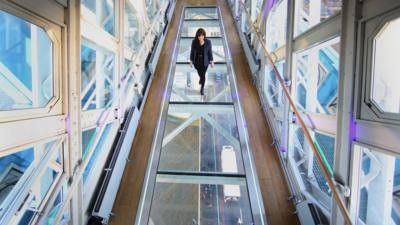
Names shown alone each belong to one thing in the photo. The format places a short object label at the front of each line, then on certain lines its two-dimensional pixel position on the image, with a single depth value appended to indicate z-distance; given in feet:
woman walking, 16.75
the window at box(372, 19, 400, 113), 5.60
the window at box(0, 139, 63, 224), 6.39
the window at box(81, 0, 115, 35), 10.96
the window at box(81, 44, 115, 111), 11.04
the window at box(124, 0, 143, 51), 16.01
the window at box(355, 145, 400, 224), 6.24
